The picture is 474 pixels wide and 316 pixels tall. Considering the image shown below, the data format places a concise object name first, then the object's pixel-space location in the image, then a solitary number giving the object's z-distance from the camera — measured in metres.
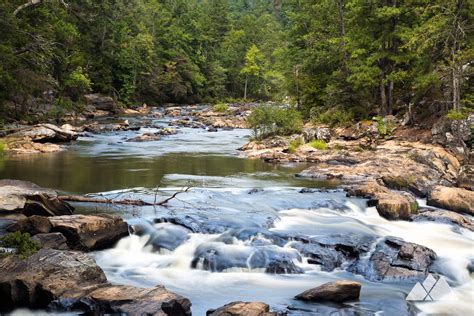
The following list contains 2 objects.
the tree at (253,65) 76.88
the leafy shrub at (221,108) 51.15
